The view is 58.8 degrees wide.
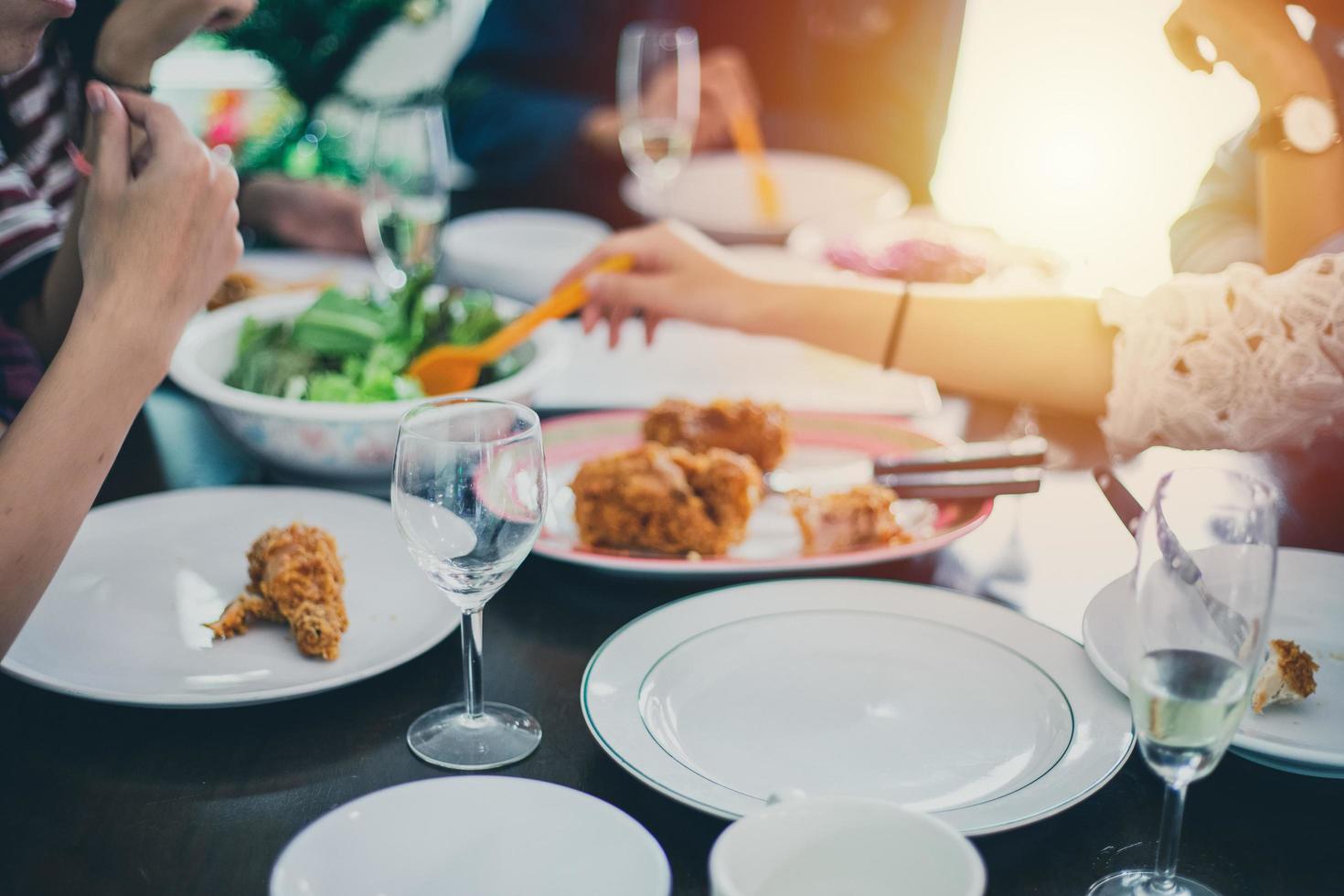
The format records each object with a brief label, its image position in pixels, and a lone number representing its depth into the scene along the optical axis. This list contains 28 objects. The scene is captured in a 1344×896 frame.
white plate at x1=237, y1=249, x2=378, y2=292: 1.84
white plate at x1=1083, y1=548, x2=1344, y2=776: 0.77
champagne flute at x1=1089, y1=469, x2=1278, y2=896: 0.62
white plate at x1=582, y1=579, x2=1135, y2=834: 0.76
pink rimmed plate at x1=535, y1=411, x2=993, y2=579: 1.05
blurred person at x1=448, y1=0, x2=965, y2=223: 2.66
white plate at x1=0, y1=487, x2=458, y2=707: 0.85
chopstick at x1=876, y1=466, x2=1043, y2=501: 1.17
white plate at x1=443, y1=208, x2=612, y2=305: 1.84
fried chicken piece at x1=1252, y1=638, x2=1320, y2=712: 0.81
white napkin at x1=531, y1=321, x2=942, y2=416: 1.55
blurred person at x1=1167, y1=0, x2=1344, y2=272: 1.37
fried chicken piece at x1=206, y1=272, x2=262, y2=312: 1.64
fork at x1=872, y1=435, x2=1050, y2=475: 1.22
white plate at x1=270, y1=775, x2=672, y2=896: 0.64
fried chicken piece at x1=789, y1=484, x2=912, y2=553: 1.11
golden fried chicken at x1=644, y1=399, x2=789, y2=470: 1.30
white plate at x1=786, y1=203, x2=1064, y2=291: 1.86
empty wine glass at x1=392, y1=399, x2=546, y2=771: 0.76
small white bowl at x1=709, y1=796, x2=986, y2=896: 0.56
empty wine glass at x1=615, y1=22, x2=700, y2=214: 2.14
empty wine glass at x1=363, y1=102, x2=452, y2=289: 1.55
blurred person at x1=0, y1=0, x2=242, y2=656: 0.84
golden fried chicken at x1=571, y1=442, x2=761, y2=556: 1.11
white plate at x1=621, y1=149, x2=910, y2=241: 2.33
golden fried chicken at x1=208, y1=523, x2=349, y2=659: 0.89
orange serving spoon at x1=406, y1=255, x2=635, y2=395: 1.39
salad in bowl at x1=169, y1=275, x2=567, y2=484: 1.20
